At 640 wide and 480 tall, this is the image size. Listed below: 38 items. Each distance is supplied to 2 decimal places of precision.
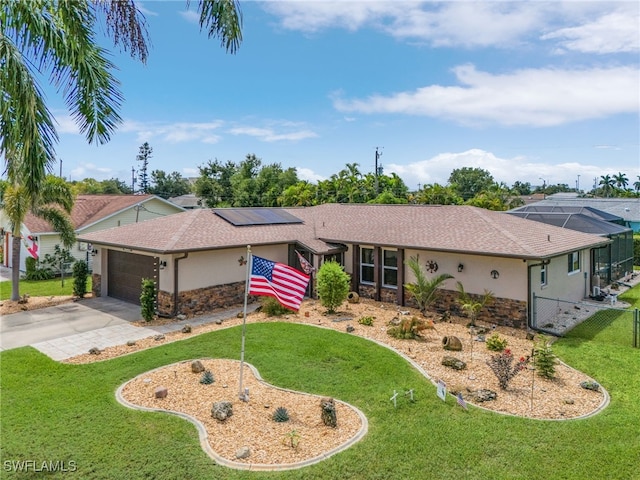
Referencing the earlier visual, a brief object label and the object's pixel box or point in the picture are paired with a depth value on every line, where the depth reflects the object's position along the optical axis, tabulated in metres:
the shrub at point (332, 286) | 14.56
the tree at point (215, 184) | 55.22
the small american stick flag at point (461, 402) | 7.47
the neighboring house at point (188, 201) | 54.75
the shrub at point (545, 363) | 9.20
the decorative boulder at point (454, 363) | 9.63
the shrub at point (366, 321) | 13.27
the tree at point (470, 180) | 73.38
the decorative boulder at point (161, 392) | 7.89
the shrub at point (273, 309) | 14.38
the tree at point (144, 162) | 72.94
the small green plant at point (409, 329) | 11.86
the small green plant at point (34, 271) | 22.42
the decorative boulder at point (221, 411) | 7.03
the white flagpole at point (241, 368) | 7.80
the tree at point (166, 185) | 74.06
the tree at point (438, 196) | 40.09
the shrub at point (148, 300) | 13.62
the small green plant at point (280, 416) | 7.07
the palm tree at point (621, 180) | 90.81
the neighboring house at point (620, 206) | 33.19
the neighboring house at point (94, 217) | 23.56
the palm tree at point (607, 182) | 91.25
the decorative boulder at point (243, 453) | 6.01
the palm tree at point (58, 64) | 5.39
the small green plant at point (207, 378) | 8.56
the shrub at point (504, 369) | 8.52
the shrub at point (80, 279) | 17.17
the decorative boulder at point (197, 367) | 9.12
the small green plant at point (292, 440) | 6.30
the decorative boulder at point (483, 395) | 8.00
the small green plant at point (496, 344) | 10.94
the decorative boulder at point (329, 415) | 6.91
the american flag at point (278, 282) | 8.22
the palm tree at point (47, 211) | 16.12
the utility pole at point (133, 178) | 72.06
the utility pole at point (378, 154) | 50.50
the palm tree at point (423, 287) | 14.27
